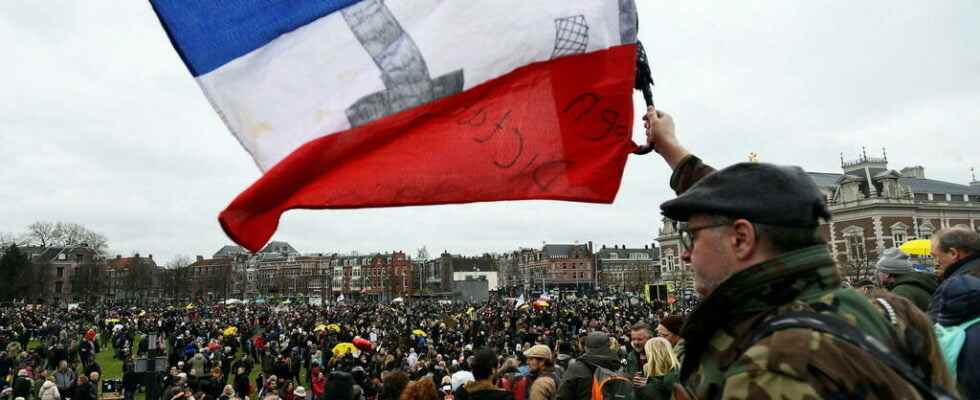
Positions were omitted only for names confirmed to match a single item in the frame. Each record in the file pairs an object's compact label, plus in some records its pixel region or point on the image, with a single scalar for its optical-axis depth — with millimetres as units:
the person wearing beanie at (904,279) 4699
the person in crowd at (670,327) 5988
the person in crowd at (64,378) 15945
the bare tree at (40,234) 107894
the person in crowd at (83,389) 13398
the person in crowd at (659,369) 4758
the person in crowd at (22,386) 13852
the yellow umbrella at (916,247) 12727
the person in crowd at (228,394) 10547
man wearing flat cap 1191
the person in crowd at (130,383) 17812
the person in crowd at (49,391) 12750
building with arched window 64875
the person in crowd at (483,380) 5453
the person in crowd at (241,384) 16406
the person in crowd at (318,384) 15267
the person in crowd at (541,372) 6129
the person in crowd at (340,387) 6445
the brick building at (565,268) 138750
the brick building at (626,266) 129725
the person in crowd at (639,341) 6891
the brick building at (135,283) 106225
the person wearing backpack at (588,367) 5324
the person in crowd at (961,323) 3166
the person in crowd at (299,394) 11328
